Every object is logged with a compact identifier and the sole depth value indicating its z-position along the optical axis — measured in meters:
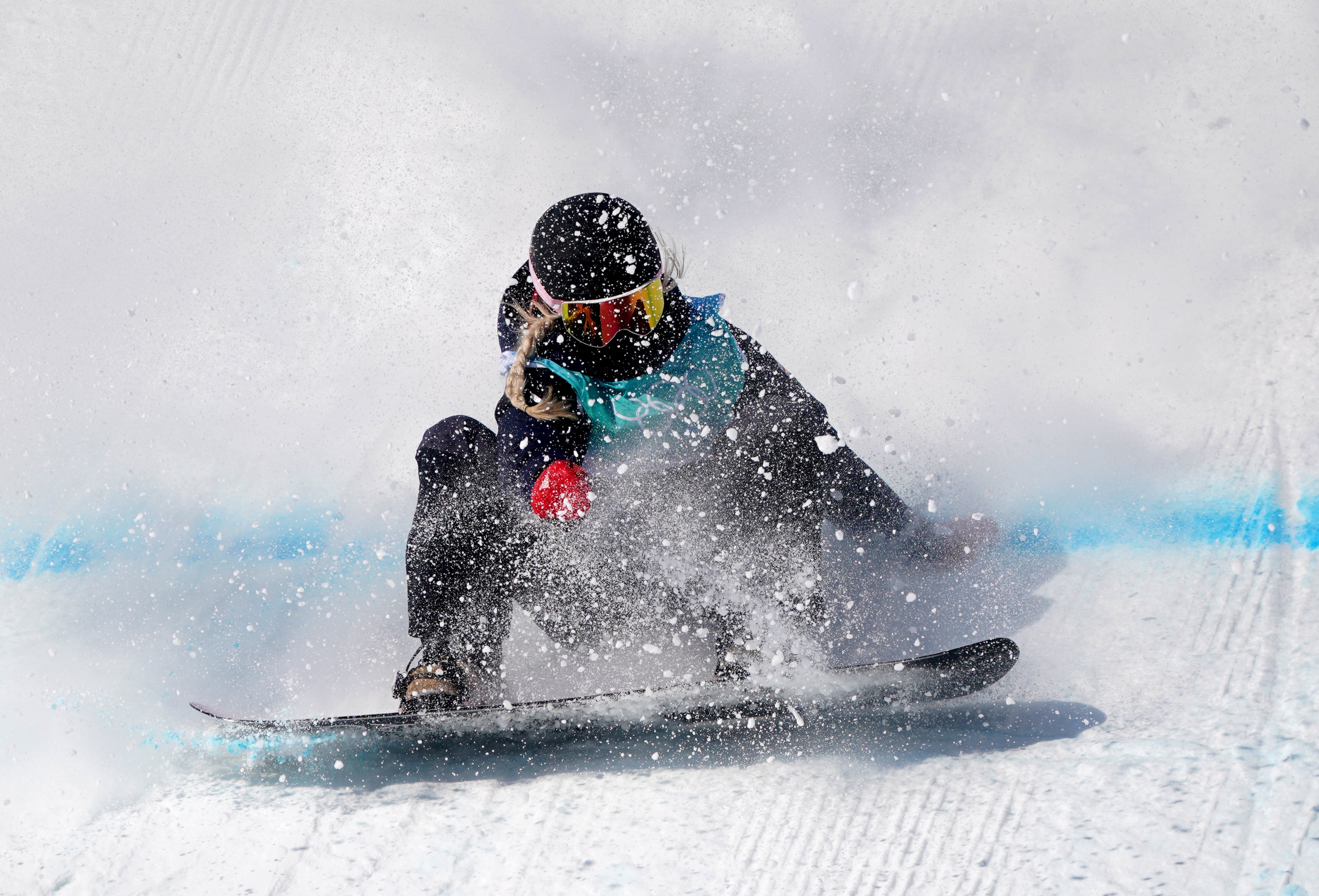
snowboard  25.88
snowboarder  25.93
